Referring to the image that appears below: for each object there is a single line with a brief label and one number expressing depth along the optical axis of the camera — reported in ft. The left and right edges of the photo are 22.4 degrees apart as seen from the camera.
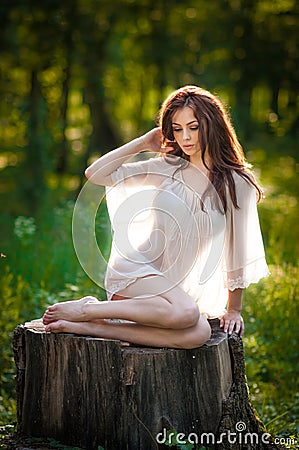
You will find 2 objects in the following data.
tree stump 11.25
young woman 12.21
